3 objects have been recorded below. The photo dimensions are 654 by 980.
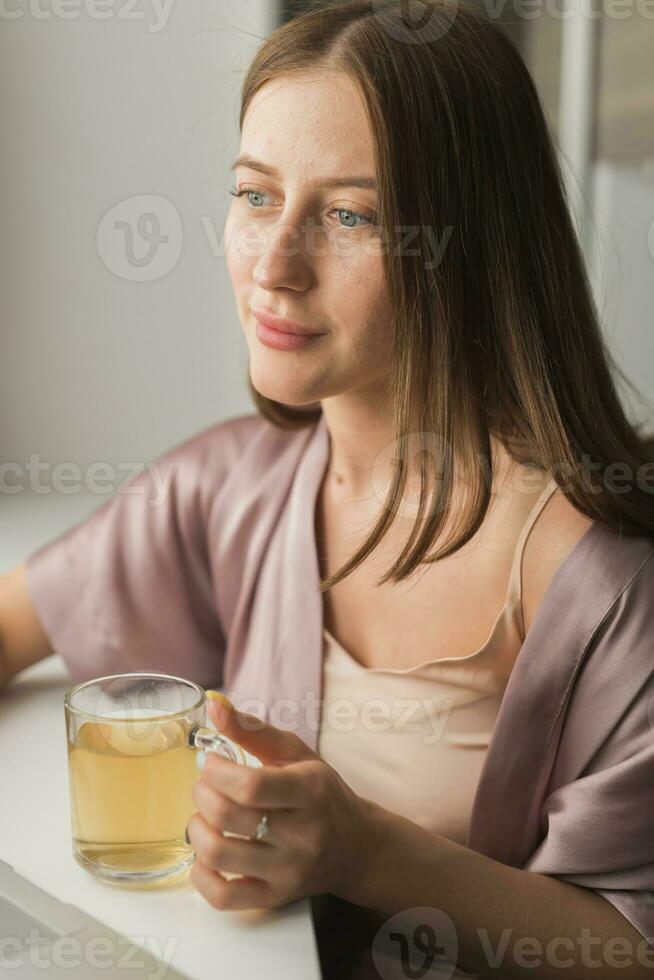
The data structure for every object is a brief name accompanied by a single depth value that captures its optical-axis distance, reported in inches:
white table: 24.9
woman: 29.3
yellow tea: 26.7
